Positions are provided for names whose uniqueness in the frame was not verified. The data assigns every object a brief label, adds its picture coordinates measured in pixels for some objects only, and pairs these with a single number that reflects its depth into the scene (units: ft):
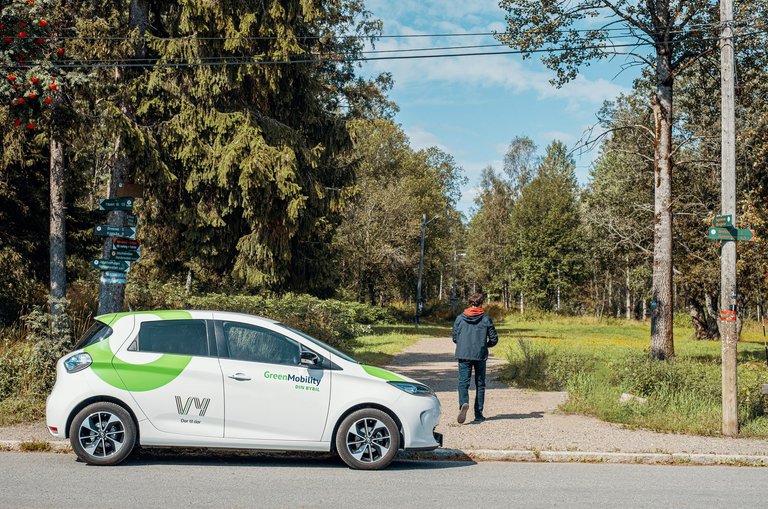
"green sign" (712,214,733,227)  37.19
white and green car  27.22
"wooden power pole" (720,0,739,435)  36.50
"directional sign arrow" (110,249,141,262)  46.85
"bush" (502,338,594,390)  53.57
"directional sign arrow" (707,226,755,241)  37.24
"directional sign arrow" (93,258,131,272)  46.44
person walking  38.01
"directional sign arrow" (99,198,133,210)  46.62
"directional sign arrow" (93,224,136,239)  46.47
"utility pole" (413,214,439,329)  179.29
